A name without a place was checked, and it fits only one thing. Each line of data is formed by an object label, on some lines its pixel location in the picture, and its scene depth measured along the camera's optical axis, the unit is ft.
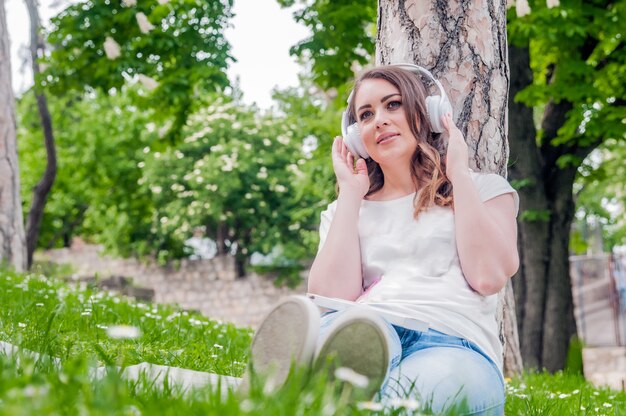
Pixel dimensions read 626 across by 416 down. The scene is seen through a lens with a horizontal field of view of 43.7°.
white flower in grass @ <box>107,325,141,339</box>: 5.93
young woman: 6.96
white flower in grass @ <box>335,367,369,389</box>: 6.02
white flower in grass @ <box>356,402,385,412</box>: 6.09
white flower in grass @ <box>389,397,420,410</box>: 6.05
